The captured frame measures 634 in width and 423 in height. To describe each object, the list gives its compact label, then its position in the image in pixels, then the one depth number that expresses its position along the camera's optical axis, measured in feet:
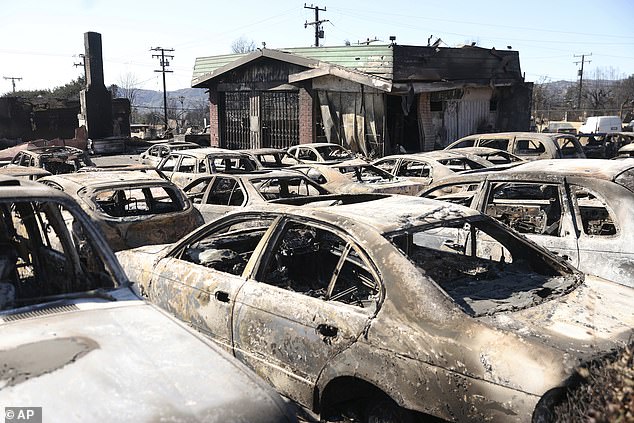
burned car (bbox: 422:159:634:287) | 17.60
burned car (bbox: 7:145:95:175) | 46.83
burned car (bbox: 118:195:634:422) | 10.10
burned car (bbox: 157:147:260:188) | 37.88
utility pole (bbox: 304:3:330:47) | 171.53
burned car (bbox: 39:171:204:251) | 23.86
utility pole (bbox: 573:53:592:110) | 212.07
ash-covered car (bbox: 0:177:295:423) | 8.41
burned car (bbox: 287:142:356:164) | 52.60
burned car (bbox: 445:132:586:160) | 45.42
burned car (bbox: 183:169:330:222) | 29.86
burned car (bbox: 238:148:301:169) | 42.86
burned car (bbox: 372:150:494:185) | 36.63
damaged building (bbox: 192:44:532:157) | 61.31
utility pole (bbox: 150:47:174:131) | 200.34
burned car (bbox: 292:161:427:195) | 34.71
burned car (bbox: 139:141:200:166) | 57.06
